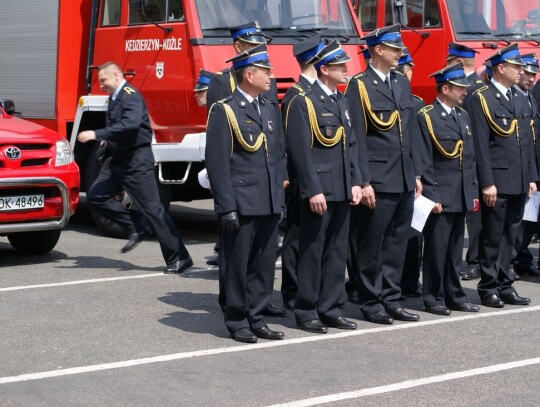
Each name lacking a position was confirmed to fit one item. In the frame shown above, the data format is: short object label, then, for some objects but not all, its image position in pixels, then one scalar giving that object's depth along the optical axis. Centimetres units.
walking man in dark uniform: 1345
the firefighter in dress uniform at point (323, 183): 1039
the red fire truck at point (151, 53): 1560
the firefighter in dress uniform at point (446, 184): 1138
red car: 1387
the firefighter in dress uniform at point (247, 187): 999
